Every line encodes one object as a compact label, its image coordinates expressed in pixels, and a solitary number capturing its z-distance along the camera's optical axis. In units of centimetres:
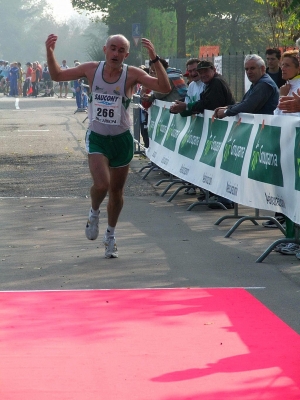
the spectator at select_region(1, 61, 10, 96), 6425
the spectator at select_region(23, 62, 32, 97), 6068
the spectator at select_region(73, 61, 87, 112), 3881
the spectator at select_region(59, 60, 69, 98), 5766
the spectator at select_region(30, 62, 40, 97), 5809
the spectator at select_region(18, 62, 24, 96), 5981
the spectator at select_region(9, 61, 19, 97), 5887
